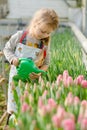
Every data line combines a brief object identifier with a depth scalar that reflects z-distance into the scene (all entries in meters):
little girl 3.70
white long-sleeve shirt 3.86
